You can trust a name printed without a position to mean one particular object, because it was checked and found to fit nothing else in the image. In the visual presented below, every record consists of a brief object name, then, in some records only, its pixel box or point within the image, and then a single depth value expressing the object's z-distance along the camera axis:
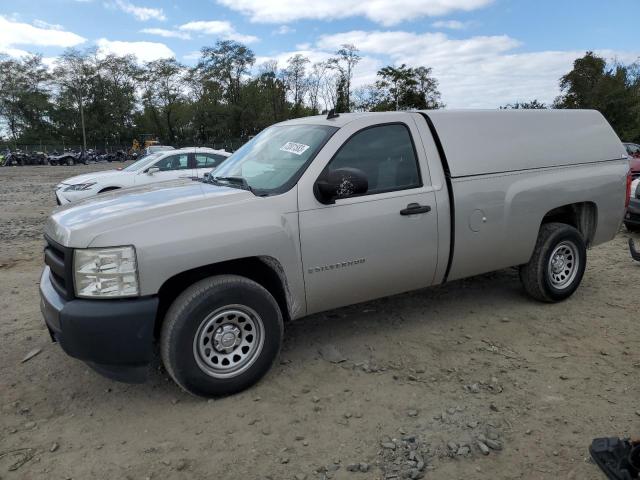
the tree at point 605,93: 42.84
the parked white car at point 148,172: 10.95
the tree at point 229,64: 66.69
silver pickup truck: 3.03
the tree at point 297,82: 61.22
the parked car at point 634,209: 8.02
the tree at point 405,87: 42.91
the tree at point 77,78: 72.12
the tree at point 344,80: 50.75
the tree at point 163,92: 73.25
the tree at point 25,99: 69.62
